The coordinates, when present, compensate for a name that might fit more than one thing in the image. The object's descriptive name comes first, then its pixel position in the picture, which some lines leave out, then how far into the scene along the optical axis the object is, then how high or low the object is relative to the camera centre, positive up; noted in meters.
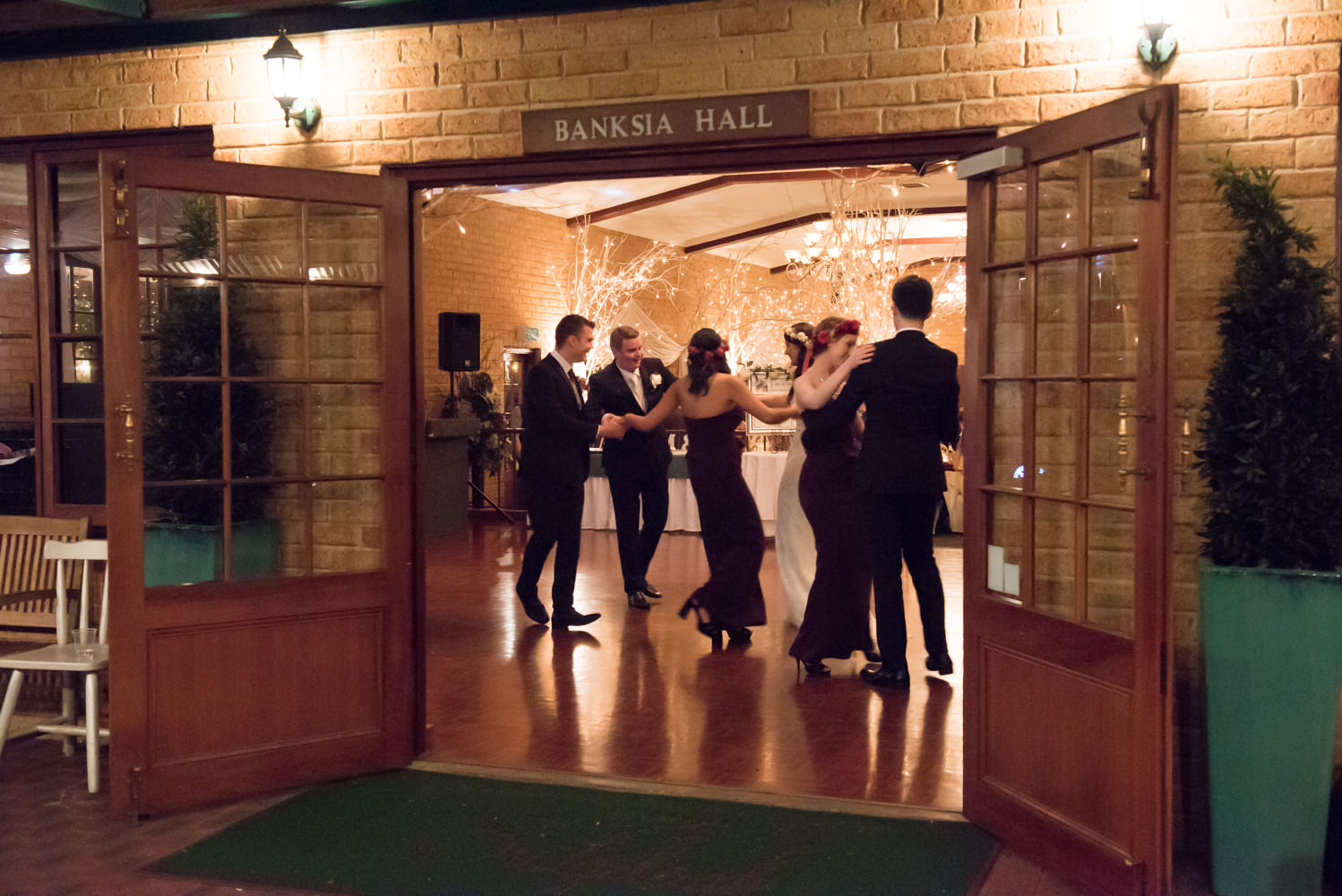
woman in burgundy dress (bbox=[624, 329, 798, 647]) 6.09 -0.43
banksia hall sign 3.98 +0.95
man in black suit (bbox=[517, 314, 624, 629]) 6.57 -0.25
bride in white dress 6.70 -0.80
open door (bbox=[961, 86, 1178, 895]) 3.05 -0.26
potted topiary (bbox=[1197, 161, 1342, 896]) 3.13 -0.47
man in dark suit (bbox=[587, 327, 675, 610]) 7.31 -0.36
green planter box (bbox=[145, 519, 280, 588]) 4.00 -0.50
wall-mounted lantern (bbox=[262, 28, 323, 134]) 4.36 +1.16
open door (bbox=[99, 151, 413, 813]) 3.92 -0.25
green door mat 3.37 -1.33
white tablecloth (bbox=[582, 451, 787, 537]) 10.97 -0.88
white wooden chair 4.11 -0.87
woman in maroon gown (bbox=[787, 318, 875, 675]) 5.55 -0.62
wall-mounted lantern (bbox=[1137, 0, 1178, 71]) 3.48 +1.05
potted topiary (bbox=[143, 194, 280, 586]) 3.99 -0.11
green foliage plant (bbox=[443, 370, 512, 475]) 12.81 -0.18
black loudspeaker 12.11 +0.62
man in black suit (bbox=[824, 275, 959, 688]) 4.84 -0.18
